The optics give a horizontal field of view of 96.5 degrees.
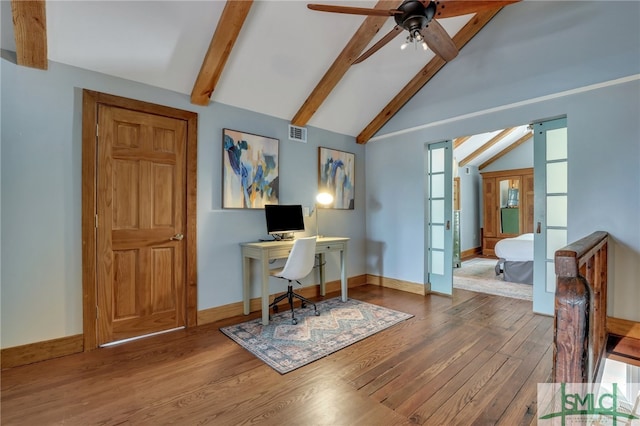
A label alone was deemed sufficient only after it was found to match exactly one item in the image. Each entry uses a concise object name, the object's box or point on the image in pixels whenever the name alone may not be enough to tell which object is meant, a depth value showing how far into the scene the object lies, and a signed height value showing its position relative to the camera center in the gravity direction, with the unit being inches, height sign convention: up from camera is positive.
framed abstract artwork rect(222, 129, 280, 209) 130.0 +19.7
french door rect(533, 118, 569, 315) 124.0 +4.0
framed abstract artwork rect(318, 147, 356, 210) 167.3 +21.9
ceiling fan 78.2 +56.5
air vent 154.3 +42.8
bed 185.3 -31.6
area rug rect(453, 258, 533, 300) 164.9 -47.1
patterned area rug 93.4 -47.0
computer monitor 135.1 -4.1
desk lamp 158.9 +7.5
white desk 119.3 -20.0
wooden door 101.6 -4.5
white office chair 117.4 -21.0
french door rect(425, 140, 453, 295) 160.9 -3.6
